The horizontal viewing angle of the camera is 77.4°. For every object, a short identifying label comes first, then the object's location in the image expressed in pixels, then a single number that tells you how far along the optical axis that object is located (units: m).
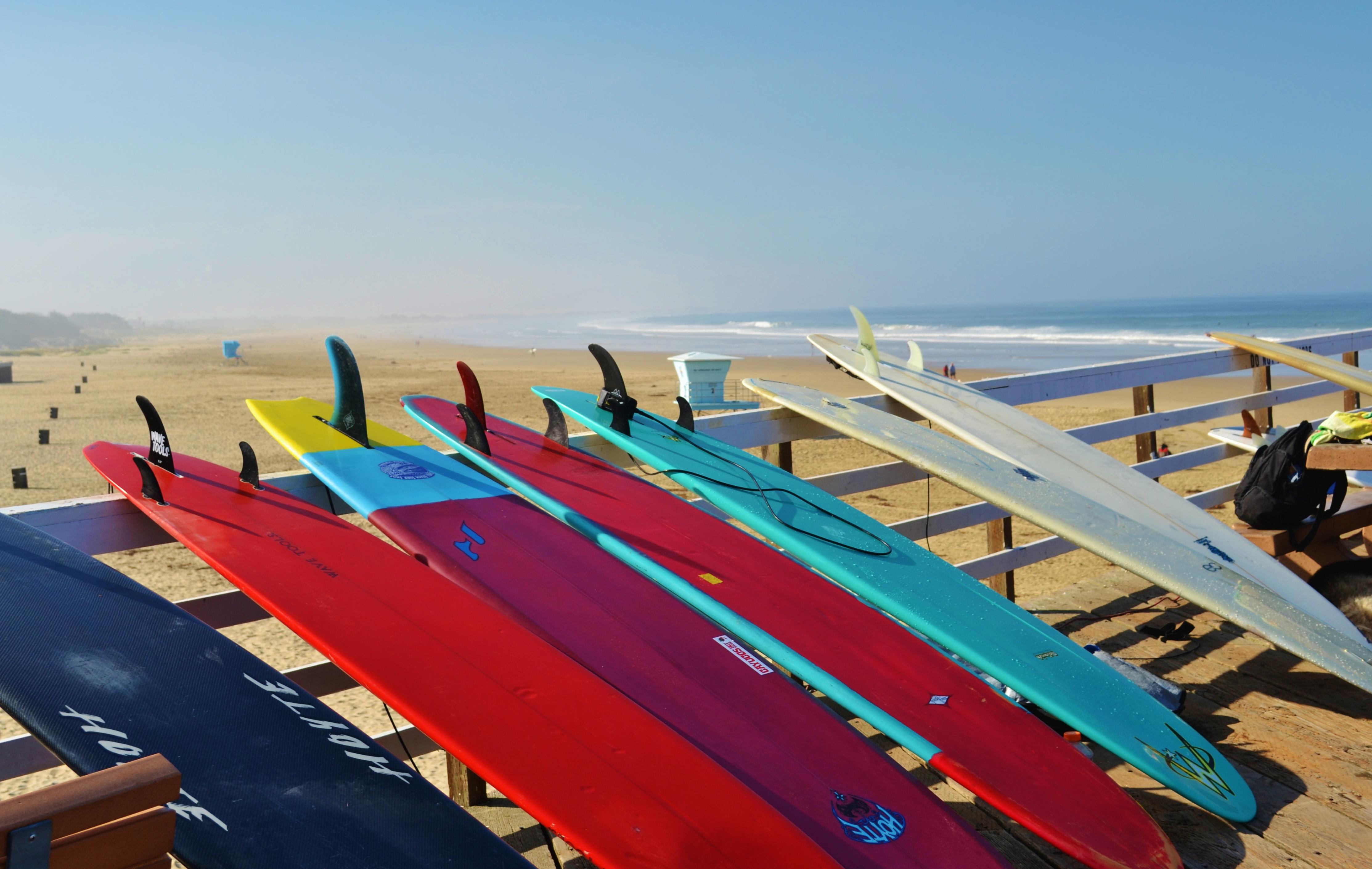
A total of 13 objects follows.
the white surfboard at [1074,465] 2.58
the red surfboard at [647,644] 1.57
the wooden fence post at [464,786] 2.12
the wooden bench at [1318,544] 2.89
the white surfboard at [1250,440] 3.68
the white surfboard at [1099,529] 2.17
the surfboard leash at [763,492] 2.44
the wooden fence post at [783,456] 2.93
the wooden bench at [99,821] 0.72
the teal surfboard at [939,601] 1.91
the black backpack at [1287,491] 2.90
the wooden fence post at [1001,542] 3.50
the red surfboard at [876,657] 1.67
